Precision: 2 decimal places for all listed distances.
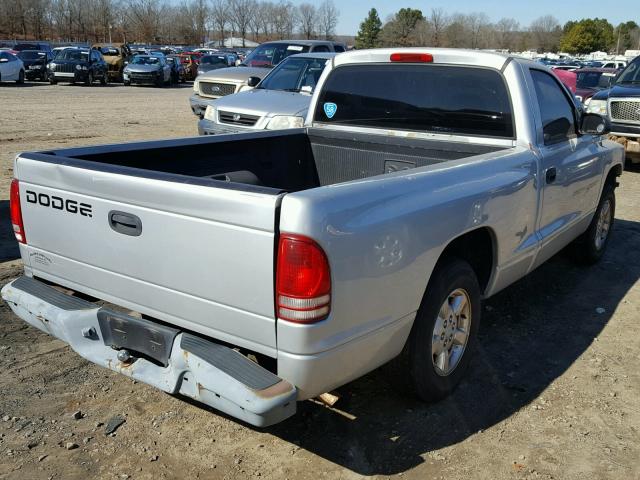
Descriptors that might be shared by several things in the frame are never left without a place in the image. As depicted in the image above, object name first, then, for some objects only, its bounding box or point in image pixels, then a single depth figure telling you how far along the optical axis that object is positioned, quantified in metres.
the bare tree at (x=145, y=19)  95.25
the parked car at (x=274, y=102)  9.89
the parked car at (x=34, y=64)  31.58
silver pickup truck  2.74
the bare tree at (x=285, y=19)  115.50
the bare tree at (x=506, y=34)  115.56
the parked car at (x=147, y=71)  32.91
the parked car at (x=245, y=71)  14.55
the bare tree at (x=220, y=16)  112.81
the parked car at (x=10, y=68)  27.80
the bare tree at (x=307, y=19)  112.00
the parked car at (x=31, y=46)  37.71
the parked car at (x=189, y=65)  39.88
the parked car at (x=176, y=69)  36.09
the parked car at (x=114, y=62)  34.22
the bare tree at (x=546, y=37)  118.69
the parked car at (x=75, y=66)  29.89
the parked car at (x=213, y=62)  31.00
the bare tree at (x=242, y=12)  113.25
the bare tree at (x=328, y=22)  110.62
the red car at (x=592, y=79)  17.49
